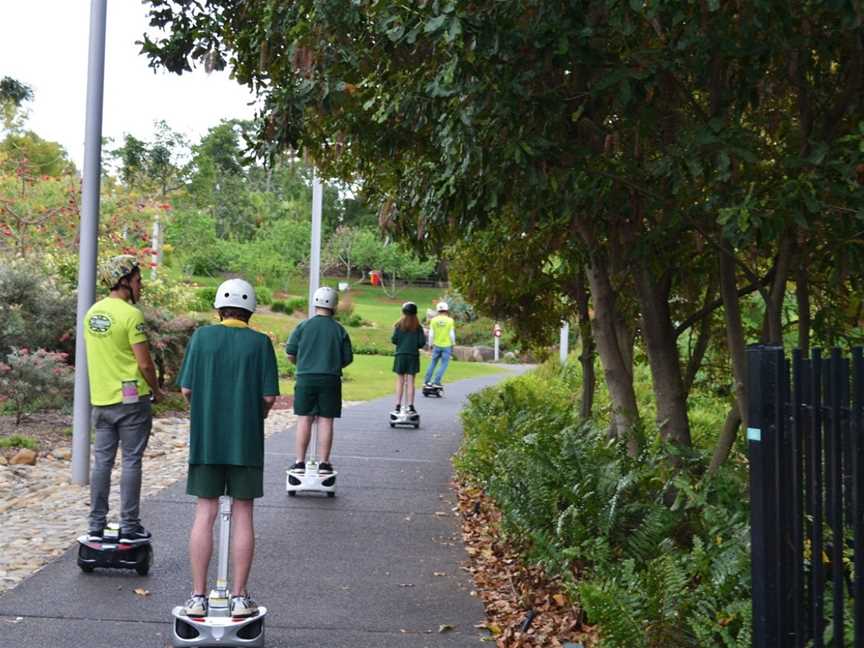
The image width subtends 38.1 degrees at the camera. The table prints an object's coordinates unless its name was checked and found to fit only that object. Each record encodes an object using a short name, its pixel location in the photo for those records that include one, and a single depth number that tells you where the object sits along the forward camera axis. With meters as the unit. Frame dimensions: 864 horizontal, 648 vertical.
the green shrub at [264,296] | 55.88
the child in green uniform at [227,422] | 6.05
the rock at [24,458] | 11.59
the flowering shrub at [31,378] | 13.65
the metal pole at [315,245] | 24.80
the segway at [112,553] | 7.06
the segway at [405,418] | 17.19
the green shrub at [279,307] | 56.27
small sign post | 47.69
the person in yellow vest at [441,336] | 22.36
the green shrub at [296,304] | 56.41
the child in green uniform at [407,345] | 16.89
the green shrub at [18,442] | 12.33
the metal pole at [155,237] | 27.58
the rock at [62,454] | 12.20
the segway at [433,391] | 23.62
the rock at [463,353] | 48.28
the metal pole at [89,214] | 10.12
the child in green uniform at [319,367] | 10.46
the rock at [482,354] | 47.97
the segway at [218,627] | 5.71
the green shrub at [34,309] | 15.02
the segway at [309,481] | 10.39
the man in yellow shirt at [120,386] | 7.09
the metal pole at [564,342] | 29.25
